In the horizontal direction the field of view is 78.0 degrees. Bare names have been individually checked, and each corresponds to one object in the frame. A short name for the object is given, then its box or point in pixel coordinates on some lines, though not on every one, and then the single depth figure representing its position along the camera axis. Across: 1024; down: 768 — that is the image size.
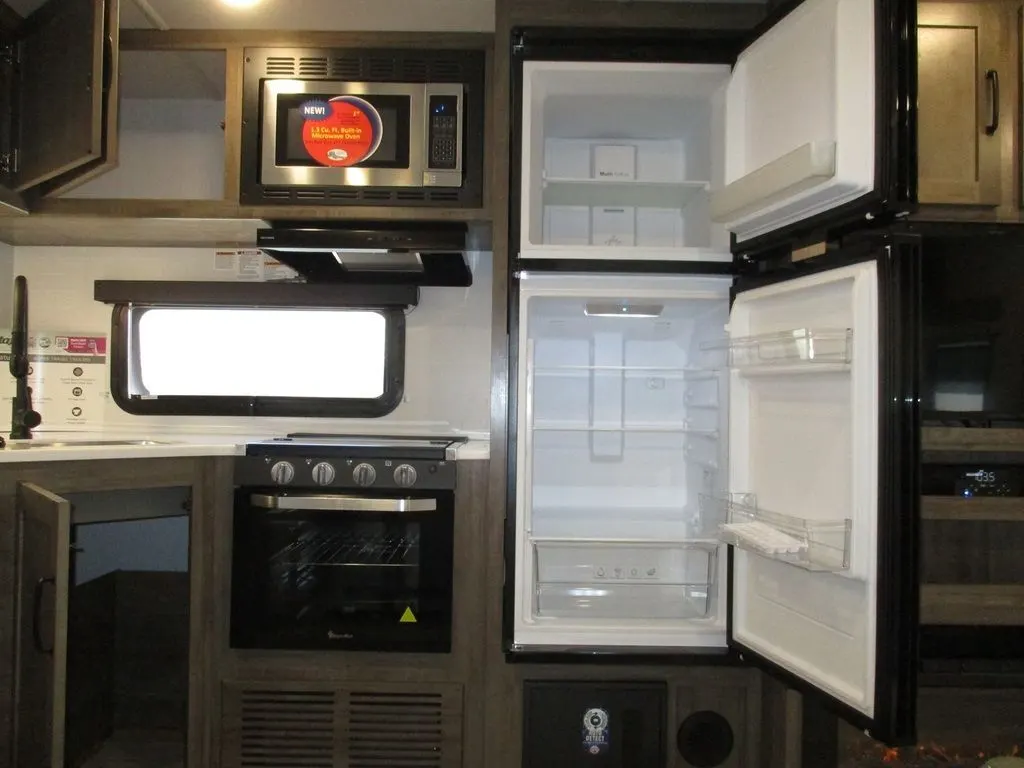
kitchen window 2.52
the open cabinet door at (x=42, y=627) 1.34
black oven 1.90
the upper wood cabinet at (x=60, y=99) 1.71
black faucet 2.33
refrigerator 1.25
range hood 1.92
